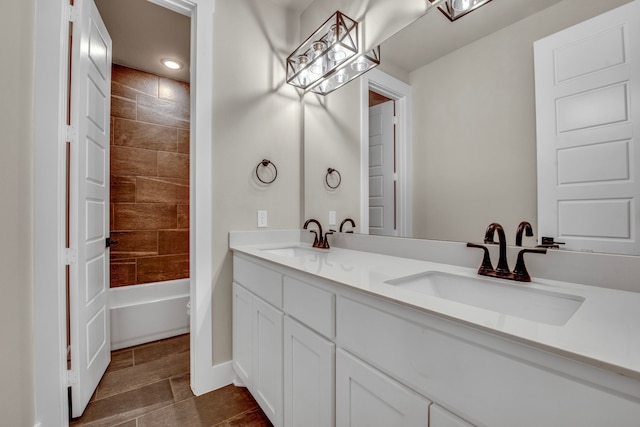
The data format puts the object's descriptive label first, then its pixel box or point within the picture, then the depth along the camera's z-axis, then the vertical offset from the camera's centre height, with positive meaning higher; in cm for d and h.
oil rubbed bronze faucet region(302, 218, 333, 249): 180 -15
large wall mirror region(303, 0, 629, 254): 101 +42
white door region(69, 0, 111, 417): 148 +8
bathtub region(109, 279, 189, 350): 235 -85
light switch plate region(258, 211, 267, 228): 194 -3
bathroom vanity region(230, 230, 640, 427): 47 -30
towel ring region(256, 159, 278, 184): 194 +35
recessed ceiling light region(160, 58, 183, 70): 259 +142
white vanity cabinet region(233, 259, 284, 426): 126 -61
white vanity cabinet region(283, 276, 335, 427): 96 -52
